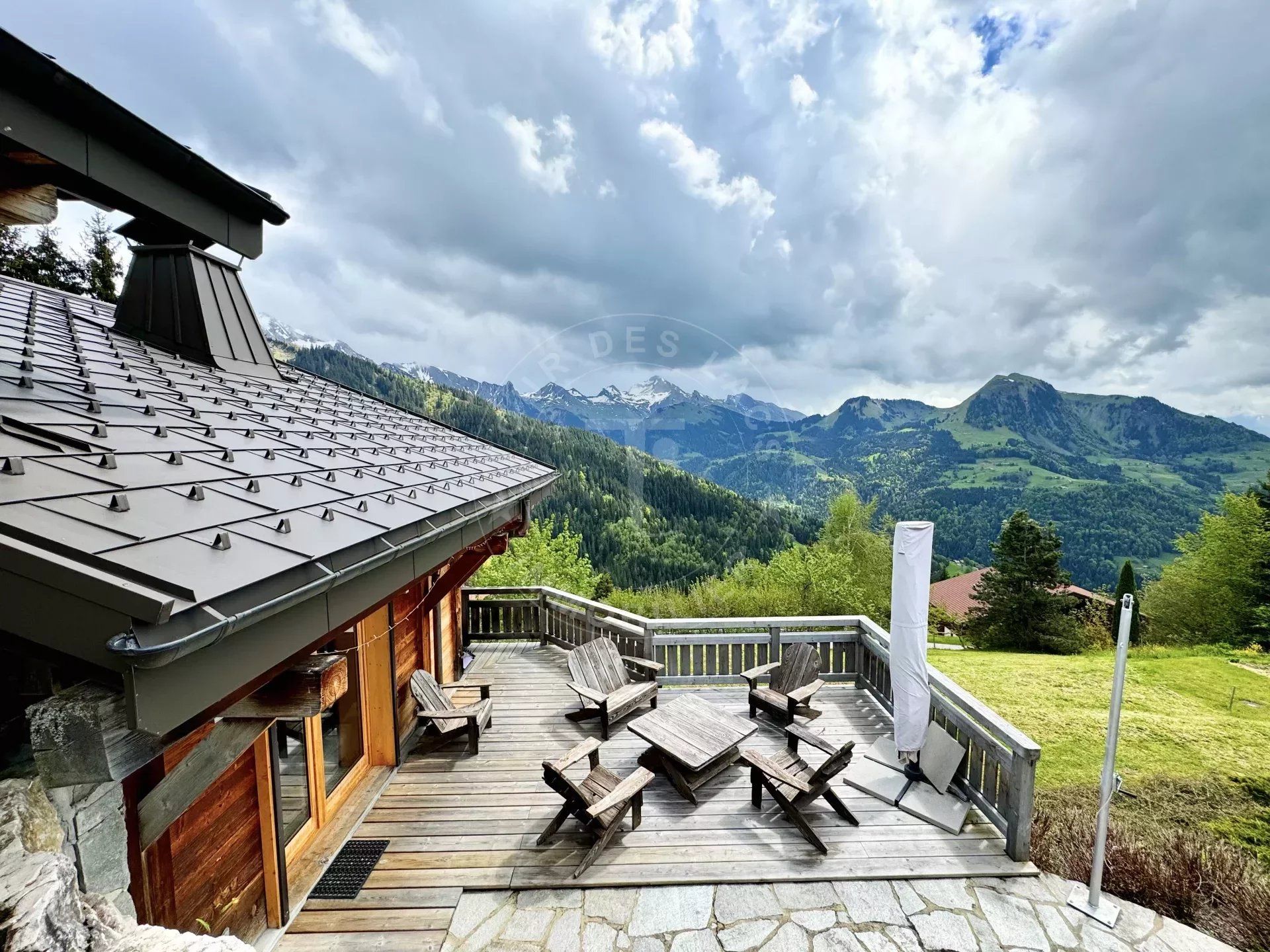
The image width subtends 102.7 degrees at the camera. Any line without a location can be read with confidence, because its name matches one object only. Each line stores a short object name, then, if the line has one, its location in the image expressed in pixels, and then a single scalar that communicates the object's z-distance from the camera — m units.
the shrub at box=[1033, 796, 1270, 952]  3.54
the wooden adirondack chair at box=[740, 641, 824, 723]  5.88
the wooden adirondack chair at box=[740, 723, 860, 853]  4.18
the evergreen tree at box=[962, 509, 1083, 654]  25.64
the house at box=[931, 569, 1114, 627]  45.69
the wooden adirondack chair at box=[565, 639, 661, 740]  5.91
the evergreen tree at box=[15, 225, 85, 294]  16.84
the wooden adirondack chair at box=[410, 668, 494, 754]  5.36
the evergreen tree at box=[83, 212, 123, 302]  18.55
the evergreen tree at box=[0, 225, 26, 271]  16.02
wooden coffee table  4.72
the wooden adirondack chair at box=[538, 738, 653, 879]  3.96
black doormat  3.68
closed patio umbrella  4.84
